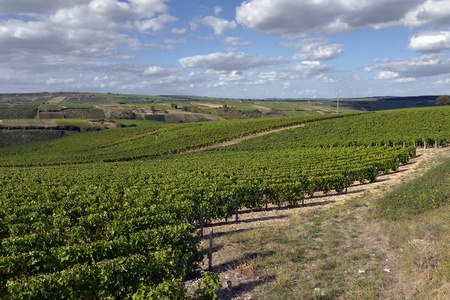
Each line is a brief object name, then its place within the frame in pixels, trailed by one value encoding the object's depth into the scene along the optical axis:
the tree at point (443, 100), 152.25
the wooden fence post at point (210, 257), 11.66
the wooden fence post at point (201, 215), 16.05
